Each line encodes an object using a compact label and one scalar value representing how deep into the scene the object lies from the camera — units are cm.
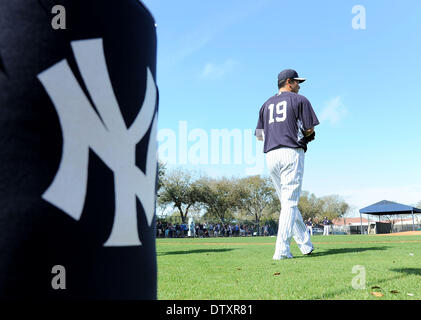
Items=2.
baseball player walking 573
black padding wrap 113
